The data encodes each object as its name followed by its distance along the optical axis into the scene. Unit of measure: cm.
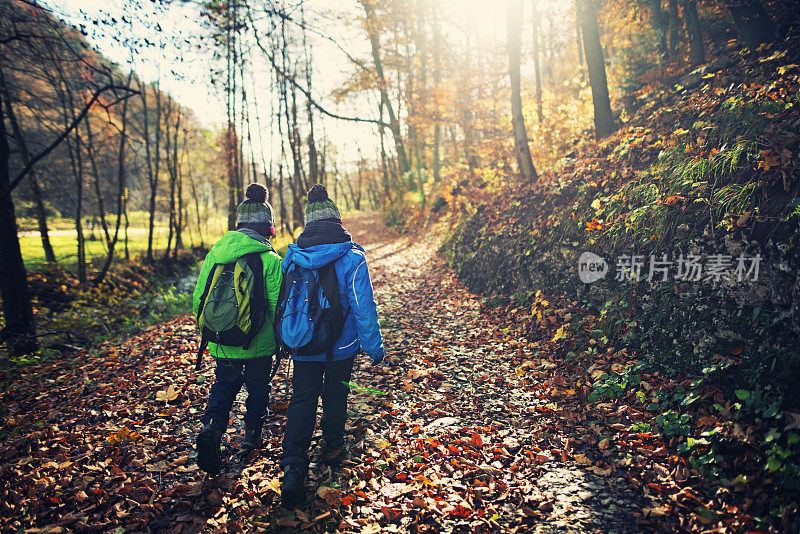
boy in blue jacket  327
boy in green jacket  344
